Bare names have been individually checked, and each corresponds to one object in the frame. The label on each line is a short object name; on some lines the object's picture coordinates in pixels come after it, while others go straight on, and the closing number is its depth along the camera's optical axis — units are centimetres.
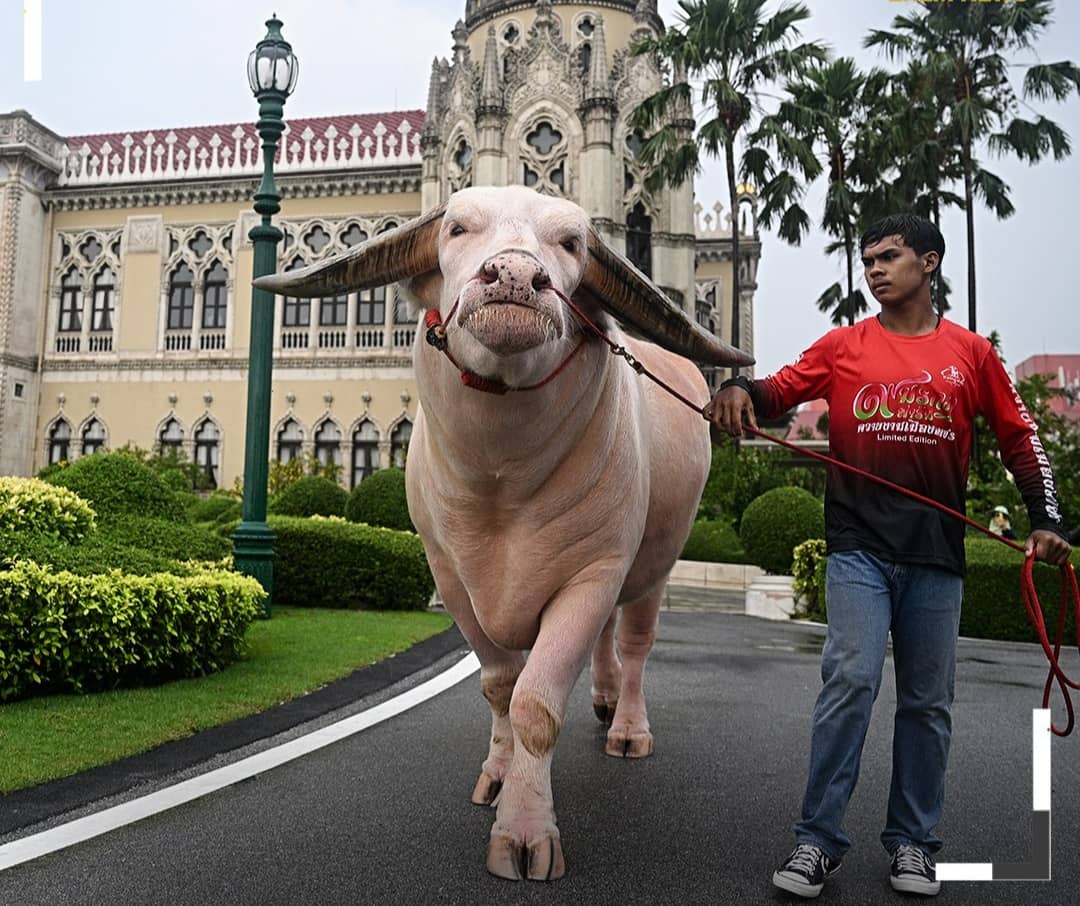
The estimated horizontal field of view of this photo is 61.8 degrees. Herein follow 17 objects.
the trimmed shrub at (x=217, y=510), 1698
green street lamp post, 924
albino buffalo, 259
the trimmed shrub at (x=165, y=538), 746
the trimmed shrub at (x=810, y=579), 1330
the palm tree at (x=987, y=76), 2259
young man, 289
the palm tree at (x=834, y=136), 2395
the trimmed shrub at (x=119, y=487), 807
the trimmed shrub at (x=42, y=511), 651
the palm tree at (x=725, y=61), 2388
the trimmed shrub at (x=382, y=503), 1641
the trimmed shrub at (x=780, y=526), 1655
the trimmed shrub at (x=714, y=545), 1772
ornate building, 3069
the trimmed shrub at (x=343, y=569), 1095
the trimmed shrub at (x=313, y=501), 1852
